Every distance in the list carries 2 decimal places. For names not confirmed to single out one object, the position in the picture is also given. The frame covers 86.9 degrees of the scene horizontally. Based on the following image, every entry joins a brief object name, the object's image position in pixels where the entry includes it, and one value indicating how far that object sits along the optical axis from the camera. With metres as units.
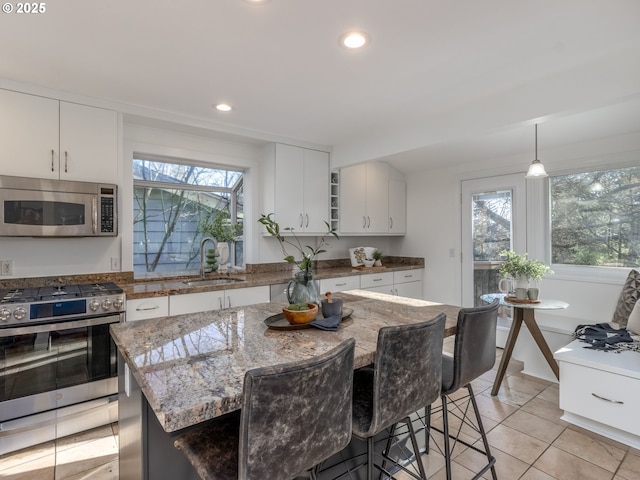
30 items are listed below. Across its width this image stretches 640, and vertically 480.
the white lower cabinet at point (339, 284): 3.71
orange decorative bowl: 1.61
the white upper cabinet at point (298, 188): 3.71
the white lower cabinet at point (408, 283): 4.39
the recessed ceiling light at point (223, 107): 2.78
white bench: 2.11
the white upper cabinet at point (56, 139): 2.37
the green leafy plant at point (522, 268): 2.89
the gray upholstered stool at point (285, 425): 0.88
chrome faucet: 3.46
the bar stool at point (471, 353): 1.56
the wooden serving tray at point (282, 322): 1.60
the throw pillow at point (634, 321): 2.59
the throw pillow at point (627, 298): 2.76
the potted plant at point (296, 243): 3.98
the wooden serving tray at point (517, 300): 2.90
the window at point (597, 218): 3.09
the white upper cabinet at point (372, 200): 4.28
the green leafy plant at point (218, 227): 3.75
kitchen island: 0.93
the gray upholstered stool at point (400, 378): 1.23
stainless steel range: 2.10
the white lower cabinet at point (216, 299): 2.77
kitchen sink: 3.29
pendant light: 2.89
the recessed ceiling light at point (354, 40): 1.82
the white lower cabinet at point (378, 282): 4.08
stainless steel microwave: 2.30
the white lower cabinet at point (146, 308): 2.54
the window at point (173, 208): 3.38
